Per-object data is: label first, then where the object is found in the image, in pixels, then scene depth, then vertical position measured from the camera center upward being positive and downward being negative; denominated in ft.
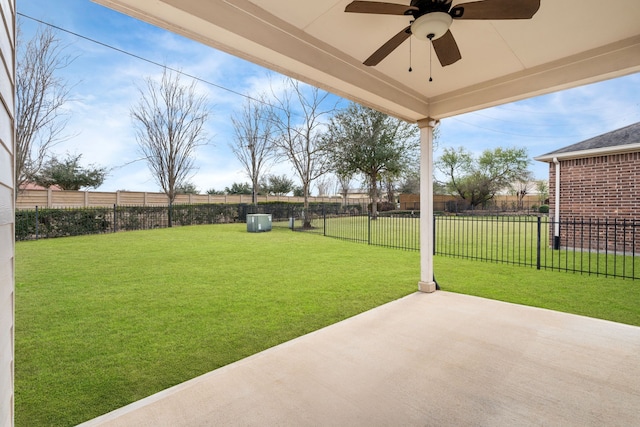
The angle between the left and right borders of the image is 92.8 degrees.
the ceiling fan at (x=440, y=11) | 5.76 +3.90
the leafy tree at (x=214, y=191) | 87.59 +4.92
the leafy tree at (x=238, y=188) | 89.83 +5.90
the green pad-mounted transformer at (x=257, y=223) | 39.18 -1.96
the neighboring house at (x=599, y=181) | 20.84 +2.01
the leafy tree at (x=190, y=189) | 70.42 +4.87
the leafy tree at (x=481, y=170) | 102.78 +13.29
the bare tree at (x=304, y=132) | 45.14 +11.48
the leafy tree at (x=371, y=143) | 53.42 +11.74
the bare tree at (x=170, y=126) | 49.67 +13.62
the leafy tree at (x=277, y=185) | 91.98 +7.01
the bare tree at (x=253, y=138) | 55.52 +12.85
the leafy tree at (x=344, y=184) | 61.48 +6.59
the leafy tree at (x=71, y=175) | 50.44 +5.85
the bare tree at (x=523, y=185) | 106.01 +8.62
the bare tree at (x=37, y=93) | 27.81 +10.97
